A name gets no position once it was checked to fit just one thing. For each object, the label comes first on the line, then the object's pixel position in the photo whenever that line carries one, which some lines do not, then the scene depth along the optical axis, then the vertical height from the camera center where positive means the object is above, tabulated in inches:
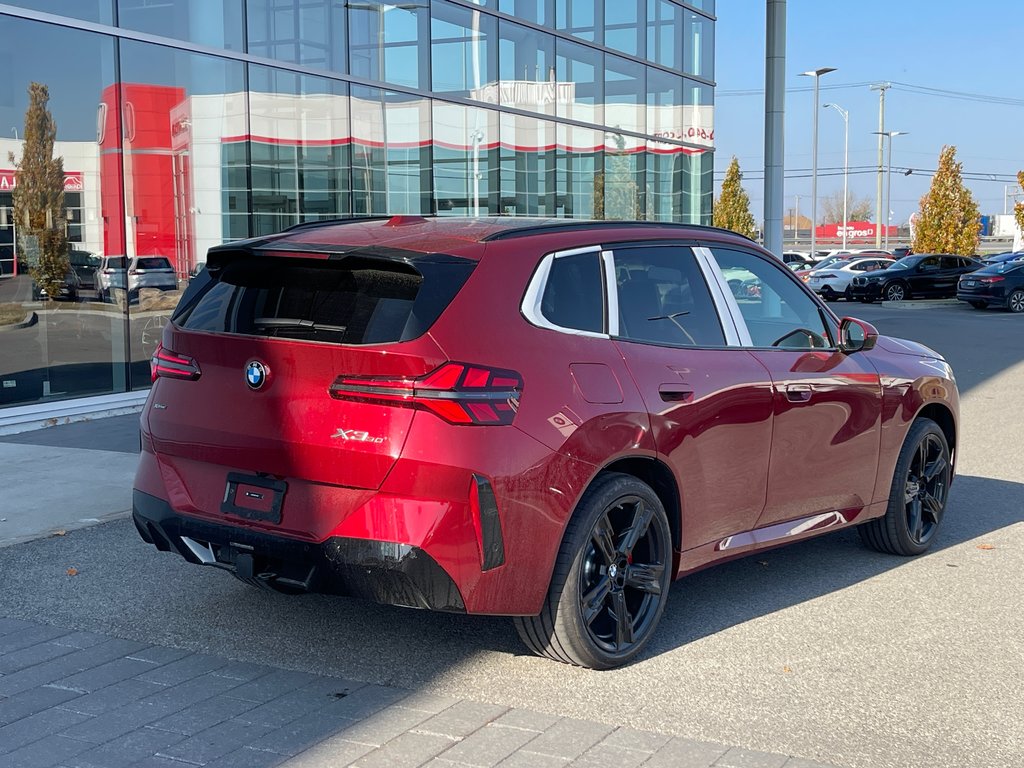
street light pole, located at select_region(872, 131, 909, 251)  3249.8 +213.5
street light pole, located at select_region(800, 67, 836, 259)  2311.8 +203.4
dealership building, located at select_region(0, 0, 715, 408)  482.6 +61.3
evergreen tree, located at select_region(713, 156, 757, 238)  2466.8 +86.3
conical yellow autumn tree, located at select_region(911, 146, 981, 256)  1859.0 +44.9
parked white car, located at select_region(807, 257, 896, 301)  1562.5 -37.4
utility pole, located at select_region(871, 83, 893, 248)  3022.9 +308.8
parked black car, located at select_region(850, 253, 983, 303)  1491.1 -39.3
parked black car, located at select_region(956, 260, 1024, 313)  1317.7 -43.5
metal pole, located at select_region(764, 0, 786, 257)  751.1 +82.1
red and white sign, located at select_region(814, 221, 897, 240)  4887.6 +67.7
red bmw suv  165.0 -25.4
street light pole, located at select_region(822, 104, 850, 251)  3273.4 +249.5
